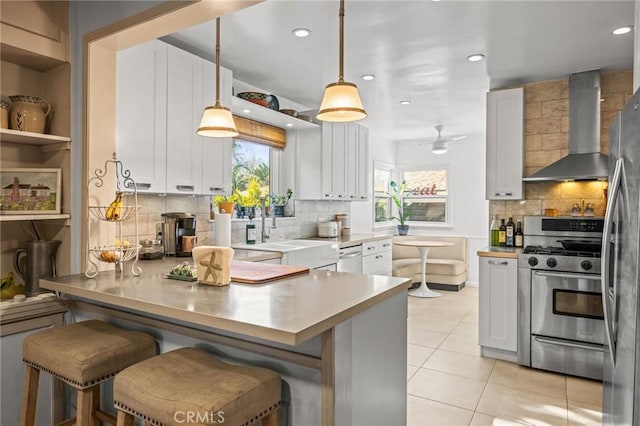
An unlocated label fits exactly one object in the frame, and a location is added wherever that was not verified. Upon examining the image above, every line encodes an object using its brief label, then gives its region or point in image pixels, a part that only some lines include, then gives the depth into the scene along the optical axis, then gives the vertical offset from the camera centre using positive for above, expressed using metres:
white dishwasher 4.42 -0.57
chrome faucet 4.06 -0.10
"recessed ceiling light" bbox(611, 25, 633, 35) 2.77 +1.26
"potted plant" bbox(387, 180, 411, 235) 7.28 +0.15
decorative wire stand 1.94 -0.20
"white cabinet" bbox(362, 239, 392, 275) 4.96 -0.62
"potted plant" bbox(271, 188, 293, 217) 4.52 +0.07
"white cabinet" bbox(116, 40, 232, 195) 2.51 +0.59
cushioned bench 6.20 -0.84
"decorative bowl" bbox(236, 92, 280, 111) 3.65 +1.02
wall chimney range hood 3.51 +0.70
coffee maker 2.93 -0.20
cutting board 1.86 -0.32
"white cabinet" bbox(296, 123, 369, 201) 4.67 +0.57
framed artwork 2.06 +0.09
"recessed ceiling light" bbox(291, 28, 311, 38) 2.79 +1.24
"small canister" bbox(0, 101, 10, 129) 2.02 +0.46
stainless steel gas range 3.10 -0.75
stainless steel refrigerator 1.16 -0.21
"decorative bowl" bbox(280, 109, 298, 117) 4.11 +0.99
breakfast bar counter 1.34 -0.46
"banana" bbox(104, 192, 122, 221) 1.99 -0.02
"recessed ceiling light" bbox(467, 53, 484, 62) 3.26 +1.25
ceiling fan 6.05 +0.98
